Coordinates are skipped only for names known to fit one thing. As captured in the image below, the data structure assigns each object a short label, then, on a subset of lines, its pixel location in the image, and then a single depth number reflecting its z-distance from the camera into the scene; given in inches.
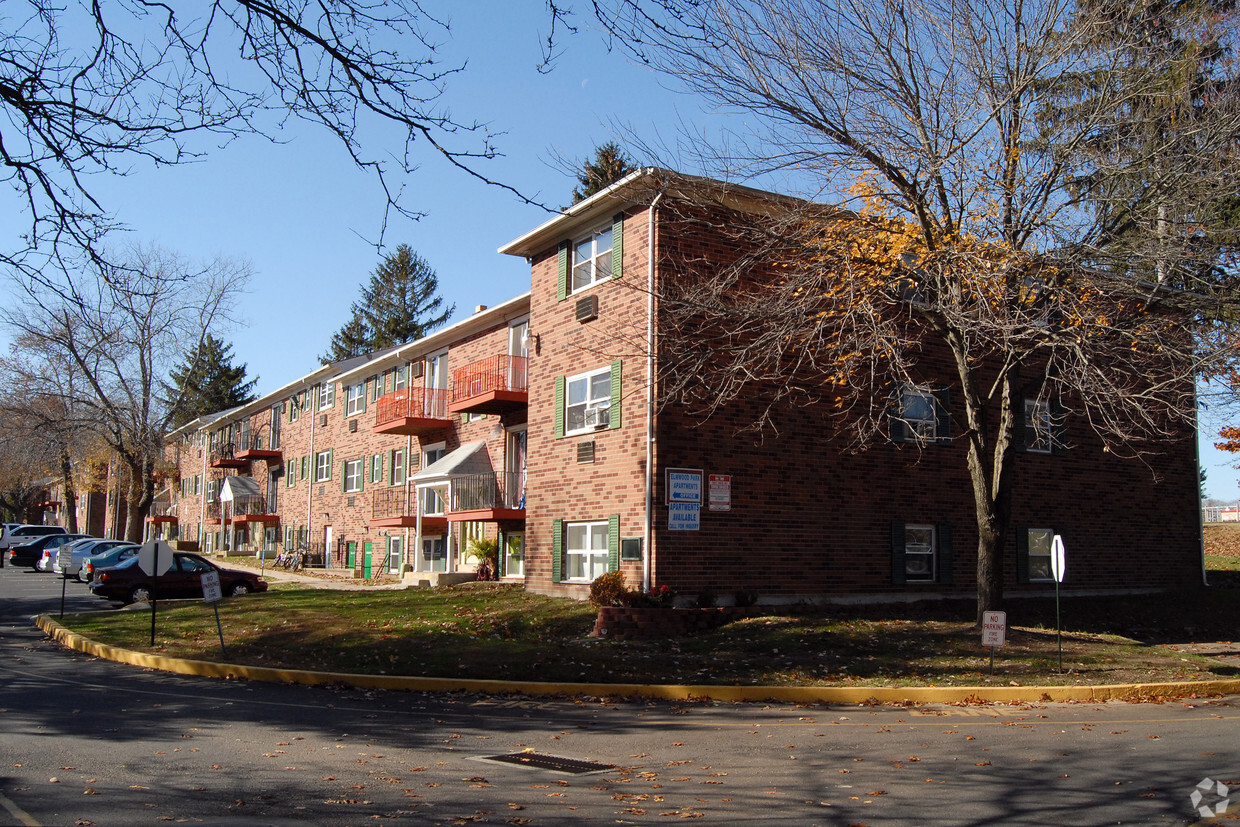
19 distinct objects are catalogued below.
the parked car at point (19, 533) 1980.8
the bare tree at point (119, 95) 275.4
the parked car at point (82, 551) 1454.2
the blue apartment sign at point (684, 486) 759.1
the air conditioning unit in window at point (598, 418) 824.9
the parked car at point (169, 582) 1038.4
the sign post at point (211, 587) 629.1
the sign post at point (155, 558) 639.1
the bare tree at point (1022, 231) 606.9
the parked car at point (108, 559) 1219.9
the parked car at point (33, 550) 1841.8
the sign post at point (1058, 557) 619.8
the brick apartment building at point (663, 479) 775.7
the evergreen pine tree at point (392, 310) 3095.5
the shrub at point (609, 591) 711.1
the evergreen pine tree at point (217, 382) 3309.5
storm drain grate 330.3
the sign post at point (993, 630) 547.5
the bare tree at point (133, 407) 1704.0
